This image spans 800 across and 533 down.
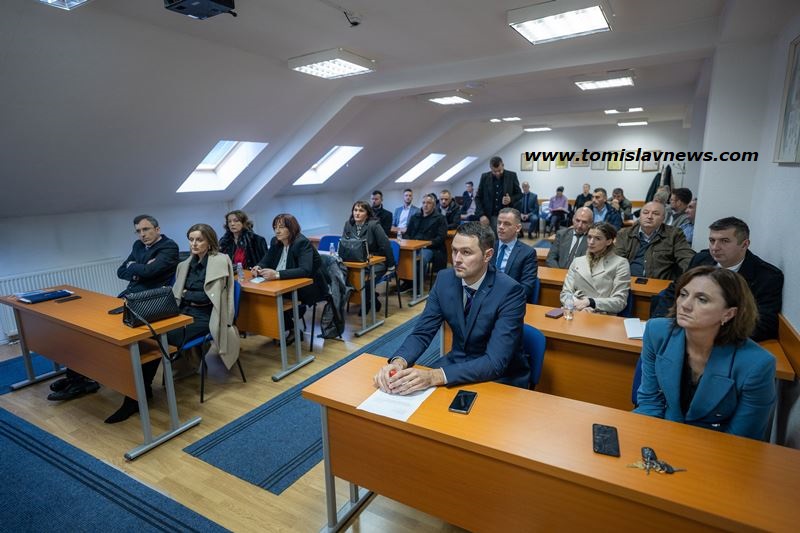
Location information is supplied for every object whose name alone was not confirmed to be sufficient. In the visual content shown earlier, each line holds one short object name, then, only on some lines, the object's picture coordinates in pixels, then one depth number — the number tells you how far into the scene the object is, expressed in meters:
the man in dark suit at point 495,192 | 6.03
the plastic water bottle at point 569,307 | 2.72
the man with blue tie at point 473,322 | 1.84
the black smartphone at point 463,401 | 1.62
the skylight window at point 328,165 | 7.54
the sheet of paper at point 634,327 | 2.37
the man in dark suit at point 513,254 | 3.31
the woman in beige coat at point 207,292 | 3.25
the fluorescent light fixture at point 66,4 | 2.30
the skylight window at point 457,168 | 11.98
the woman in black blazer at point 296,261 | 3.88
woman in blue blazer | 1.51
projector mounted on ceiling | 2.43
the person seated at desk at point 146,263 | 3.43
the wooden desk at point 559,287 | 3.34
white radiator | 4.30
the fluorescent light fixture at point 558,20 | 2.87
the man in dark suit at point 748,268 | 2.41
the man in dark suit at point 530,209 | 10.59
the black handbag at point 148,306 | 2.63
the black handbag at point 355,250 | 4.58
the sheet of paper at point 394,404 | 1.62
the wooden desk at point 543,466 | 1.20
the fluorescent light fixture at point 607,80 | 5.07
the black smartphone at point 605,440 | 1.37
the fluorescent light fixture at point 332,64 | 3.81
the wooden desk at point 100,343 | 2.61
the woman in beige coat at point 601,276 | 3.02
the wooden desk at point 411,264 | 5.53
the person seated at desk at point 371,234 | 5.04
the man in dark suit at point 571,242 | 3.75
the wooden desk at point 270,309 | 3.55
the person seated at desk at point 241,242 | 4.43
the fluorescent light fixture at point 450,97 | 5.90
